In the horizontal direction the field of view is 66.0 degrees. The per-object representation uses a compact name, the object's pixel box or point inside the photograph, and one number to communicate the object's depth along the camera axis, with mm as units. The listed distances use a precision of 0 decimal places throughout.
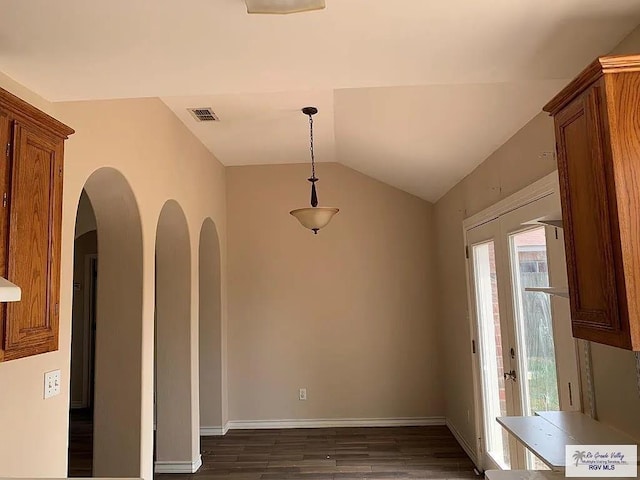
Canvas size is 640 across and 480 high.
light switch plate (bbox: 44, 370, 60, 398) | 2268
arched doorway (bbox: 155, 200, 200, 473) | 4316
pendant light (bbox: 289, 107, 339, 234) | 3892
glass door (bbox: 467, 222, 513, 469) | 3654
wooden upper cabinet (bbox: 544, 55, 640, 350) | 1390
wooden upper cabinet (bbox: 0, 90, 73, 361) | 1627
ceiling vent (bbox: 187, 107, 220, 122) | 4020
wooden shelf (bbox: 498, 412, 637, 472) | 1874
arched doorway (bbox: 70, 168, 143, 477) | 3262
